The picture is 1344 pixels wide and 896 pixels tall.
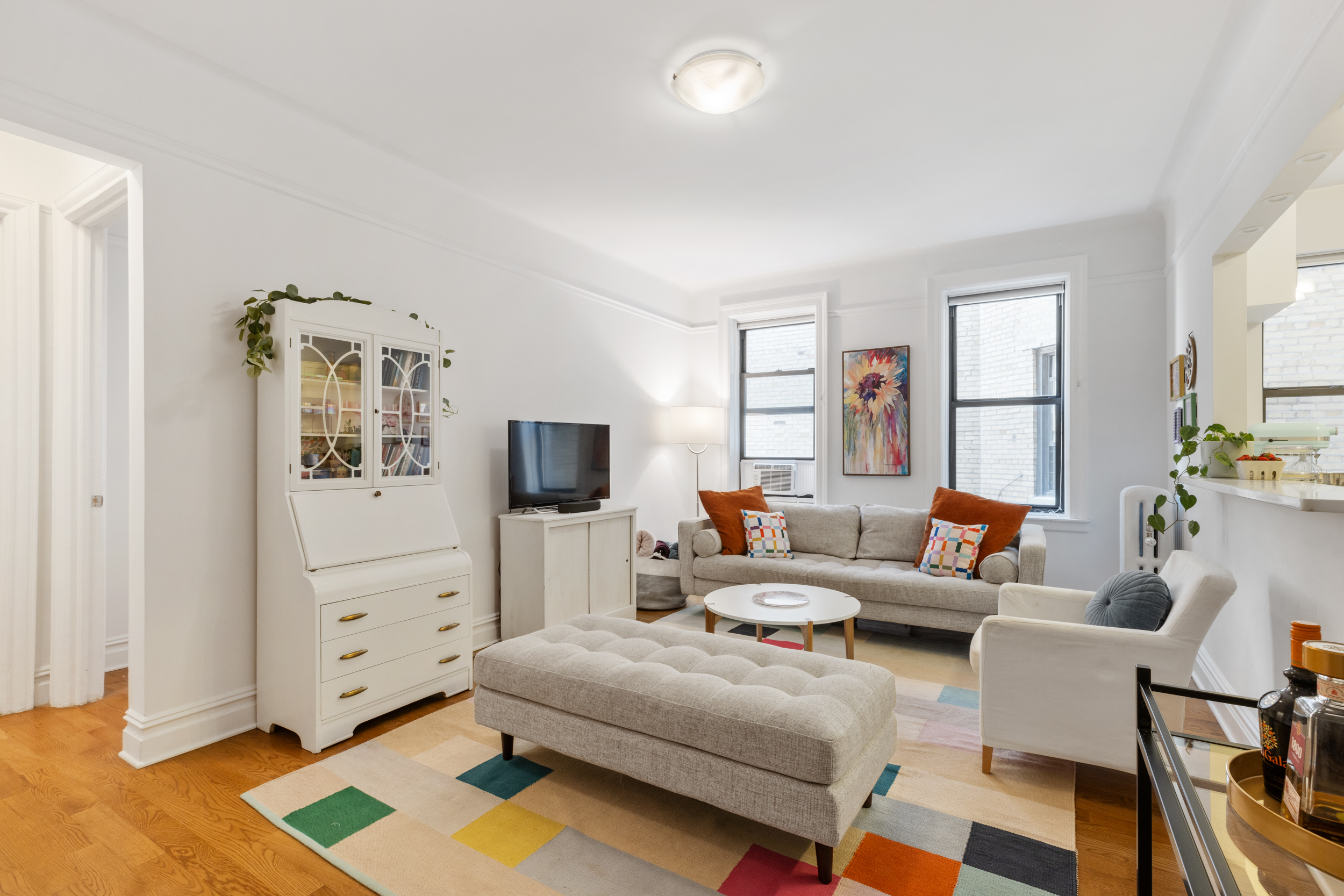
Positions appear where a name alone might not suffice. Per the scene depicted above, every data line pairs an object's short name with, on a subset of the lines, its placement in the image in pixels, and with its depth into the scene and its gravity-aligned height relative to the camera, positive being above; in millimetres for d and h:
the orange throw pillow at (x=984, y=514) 3850 -422
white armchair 2061 -753
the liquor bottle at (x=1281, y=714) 700 -296
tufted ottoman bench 1743 -815
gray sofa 3641 -776
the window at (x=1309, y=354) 3717 +531
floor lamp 5531 +161
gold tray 608 -391
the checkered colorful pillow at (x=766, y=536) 4469 -627
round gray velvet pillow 2207 -550
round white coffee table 2938 -779
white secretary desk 2590 -409
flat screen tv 3975 -118
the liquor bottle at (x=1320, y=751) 616 -298
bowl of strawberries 2328 -82
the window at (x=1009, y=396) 4699 +365
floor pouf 4695 -1040
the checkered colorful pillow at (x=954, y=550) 3807 -624
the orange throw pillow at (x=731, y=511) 4566 -466
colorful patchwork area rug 1774 -1181
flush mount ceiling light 2541 +1473
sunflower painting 5059 +263
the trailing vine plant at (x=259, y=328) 2648 +483
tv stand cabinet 3795 -750
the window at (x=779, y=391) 5707 +481
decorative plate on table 3199 -775
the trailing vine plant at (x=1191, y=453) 2512 -40
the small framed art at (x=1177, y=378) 3547 +380
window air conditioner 5738 -292
